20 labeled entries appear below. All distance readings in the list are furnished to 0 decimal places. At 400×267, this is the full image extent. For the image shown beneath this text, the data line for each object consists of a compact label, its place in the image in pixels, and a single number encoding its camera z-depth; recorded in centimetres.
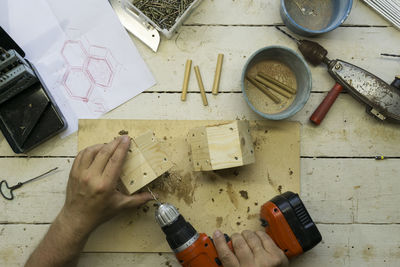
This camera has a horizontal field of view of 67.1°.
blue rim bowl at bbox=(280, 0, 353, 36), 80
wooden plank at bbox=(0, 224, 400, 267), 84
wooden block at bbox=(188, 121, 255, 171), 74
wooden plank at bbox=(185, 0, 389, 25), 88
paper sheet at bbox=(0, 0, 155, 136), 86
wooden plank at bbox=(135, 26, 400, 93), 87
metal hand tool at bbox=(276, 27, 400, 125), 82
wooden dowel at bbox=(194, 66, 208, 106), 86
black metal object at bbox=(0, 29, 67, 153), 81
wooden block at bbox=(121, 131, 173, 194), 72
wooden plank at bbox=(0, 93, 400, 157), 87
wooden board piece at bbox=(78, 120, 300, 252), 84
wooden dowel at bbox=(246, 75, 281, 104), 85
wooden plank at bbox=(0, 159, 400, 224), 85
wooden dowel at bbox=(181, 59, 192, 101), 86
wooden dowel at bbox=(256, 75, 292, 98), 85
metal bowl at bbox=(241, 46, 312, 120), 77
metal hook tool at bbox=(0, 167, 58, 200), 84
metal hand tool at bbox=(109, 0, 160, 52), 87
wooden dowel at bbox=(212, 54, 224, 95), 86
